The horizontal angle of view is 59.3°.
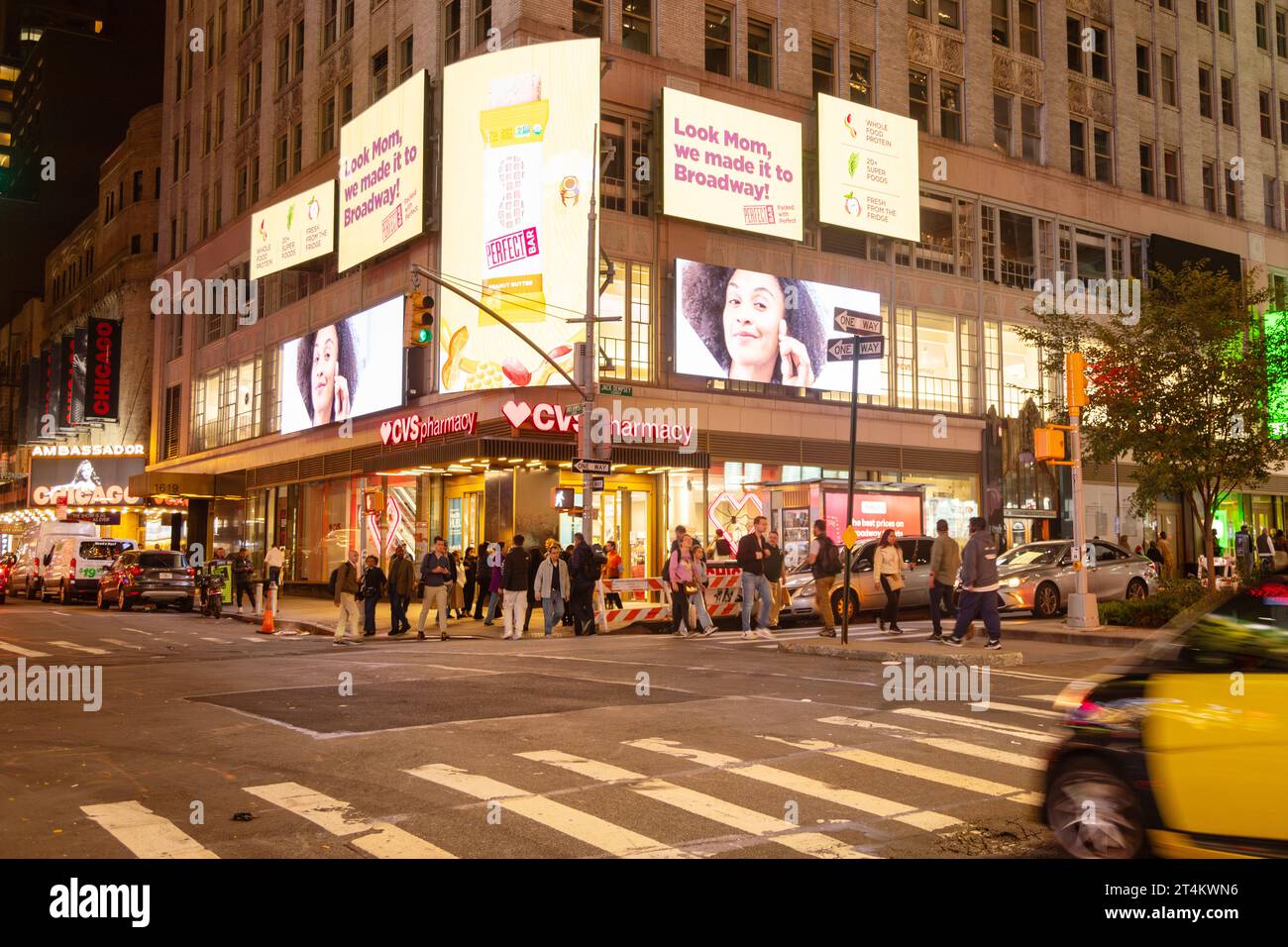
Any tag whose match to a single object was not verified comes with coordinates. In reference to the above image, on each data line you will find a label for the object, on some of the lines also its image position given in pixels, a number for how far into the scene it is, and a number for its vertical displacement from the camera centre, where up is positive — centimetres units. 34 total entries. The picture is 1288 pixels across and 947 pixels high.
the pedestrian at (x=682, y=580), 2259 -75
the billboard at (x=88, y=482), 6319 +378
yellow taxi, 521 -99
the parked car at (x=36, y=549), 3881 -14
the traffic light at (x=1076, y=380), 1986 +283
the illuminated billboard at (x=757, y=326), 3356 +670
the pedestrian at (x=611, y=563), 2839 -50
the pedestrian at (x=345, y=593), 2233 -98
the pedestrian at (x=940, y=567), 1898 -42
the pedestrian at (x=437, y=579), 2272 -72
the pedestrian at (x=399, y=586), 2355 -89
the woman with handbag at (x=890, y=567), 2019 -44
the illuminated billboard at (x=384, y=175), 3394 +1164
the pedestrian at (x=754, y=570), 2089 -50
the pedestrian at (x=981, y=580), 1706 -59
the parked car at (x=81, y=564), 3697 -62
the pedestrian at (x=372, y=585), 2278 -84
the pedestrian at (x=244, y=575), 3081 -83
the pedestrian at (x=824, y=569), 2116 -50
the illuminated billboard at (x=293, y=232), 4031 +1171
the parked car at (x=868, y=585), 2464 -95
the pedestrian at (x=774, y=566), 2205 -45
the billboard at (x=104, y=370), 6569 +1011
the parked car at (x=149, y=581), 3275 -107
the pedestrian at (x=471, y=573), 2833 -73
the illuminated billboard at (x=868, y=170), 3678 +1240
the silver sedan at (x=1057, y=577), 2369 -74
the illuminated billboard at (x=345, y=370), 3569 +593
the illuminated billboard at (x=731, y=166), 3316 +1143
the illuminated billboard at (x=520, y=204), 3055 +937
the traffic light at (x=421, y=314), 2136 +433
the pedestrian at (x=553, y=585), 2317 -88
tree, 2162 +287
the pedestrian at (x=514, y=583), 2277 -82
